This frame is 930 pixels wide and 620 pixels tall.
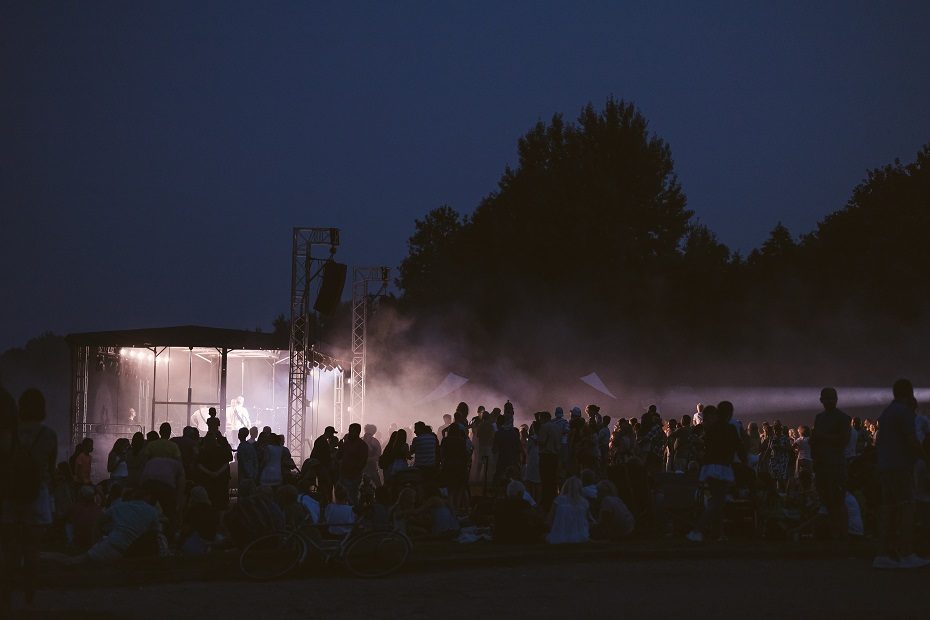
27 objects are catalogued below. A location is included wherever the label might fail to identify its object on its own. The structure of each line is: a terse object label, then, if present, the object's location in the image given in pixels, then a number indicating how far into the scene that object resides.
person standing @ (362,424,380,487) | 19.41
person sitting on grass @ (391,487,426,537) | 14.11
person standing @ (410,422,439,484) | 17.23
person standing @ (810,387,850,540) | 12.54
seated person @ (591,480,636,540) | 13.89
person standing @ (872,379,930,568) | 10.41
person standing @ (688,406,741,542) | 12.80
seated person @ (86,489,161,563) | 11.79
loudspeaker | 25.91
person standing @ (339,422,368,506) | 16.25
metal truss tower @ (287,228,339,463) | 24.89
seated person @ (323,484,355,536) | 13.02
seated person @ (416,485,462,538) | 14.30
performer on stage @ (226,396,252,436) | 27.25
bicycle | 10.44
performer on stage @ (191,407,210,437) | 27.36
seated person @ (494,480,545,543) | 13.59
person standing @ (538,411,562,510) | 17.81
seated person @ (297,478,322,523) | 13.12
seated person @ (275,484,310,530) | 12.56
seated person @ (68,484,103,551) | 13.54
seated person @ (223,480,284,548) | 11.94
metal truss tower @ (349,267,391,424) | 28.38
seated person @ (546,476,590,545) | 13.39
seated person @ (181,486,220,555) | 13.14
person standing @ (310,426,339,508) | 17.23
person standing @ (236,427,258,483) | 16.89
